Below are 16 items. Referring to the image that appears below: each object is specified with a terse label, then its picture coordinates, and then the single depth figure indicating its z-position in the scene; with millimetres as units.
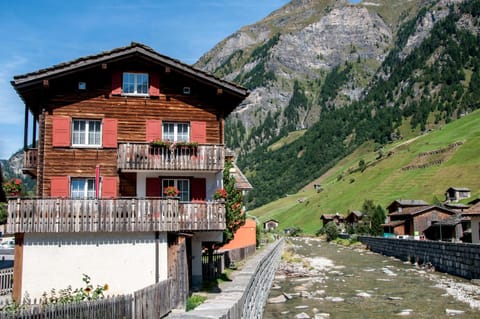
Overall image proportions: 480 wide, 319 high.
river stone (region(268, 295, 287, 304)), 30506
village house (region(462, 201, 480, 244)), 51634
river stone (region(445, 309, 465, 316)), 26855
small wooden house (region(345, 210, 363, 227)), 123831
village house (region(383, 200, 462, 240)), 74625
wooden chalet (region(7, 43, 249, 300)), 22859
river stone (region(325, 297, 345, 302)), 31328
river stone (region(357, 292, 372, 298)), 33344
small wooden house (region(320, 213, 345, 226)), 139125
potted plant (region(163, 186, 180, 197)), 23953
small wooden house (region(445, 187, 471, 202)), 105750
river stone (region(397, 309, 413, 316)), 27062
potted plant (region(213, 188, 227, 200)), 25219
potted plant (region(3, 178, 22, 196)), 23531
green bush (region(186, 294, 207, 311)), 19300
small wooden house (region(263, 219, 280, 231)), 167375
